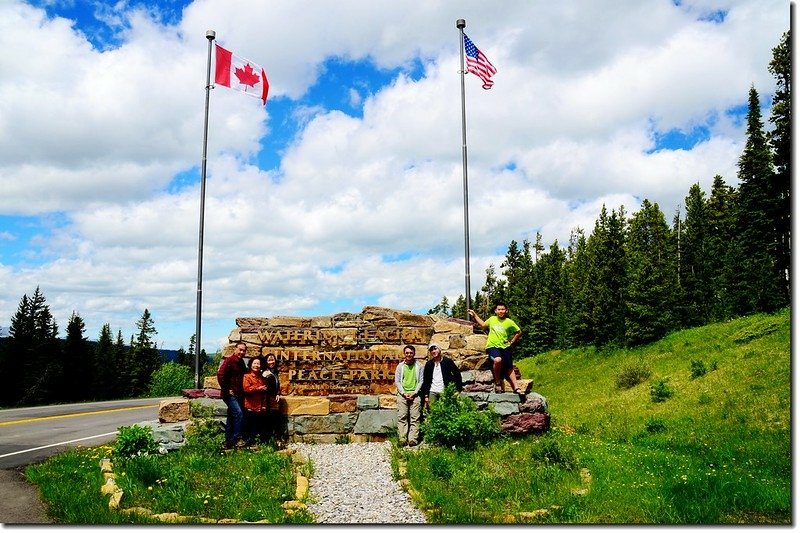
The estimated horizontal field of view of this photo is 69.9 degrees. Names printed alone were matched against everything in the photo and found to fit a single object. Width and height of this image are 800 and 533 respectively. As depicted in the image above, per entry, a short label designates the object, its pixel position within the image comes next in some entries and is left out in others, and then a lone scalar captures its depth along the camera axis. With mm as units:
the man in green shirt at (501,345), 11547
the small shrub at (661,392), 18188
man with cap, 11266
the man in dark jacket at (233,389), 10867
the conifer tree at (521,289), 53250
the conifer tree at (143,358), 71188
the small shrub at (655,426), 13695
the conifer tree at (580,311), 41562
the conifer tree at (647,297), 34219
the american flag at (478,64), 15688
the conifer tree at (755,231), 28953
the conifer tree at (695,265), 39844
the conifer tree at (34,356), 46250
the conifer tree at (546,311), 52438
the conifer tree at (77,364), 52188
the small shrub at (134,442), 9914
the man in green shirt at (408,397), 11141
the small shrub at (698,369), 20062
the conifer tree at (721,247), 33438
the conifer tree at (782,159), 26578
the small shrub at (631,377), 23281
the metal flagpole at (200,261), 12938
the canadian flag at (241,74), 15078
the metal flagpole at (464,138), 14477
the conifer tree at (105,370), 57469
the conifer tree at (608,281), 37500
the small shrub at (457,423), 10508
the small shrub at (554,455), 9198
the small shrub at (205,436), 10656
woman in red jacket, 11062
